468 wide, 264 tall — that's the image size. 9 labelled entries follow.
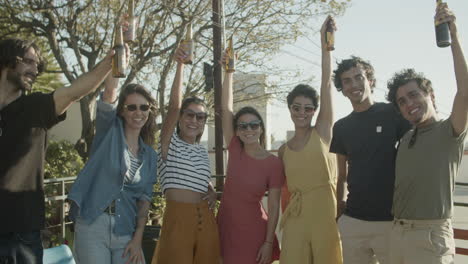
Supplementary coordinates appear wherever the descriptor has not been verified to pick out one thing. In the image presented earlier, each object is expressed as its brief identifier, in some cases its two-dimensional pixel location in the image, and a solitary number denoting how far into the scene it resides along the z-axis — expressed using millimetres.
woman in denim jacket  2930
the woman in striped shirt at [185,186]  3361
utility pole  10711
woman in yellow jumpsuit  3277
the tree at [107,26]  12156
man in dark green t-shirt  2951
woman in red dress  3414
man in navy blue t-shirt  3545
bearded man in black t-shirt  2439
